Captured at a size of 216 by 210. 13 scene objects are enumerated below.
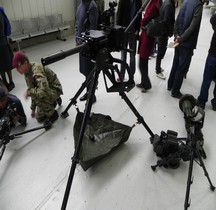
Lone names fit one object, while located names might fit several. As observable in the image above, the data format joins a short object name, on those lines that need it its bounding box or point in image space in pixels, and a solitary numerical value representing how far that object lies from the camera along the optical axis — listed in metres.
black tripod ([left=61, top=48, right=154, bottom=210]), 1.39
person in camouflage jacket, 2.07
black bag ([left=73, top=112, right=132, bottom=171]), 1.79
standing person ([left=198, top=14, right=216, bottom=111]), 2.30
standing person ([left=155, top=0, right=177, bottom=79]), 2.88
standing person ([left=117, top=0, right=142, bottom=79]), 2.79
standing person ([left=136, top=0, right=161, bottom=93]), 2.56
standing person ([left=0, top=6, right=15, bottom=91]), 2.81
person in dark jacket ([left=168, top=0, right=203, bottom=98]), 2.29
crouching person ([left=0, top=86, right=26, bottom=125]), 2.07
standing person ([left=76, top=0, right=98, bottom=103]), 2.36
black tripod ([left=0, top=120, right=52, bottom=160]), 1.86
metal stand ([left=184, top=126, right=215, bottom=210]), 1.45
